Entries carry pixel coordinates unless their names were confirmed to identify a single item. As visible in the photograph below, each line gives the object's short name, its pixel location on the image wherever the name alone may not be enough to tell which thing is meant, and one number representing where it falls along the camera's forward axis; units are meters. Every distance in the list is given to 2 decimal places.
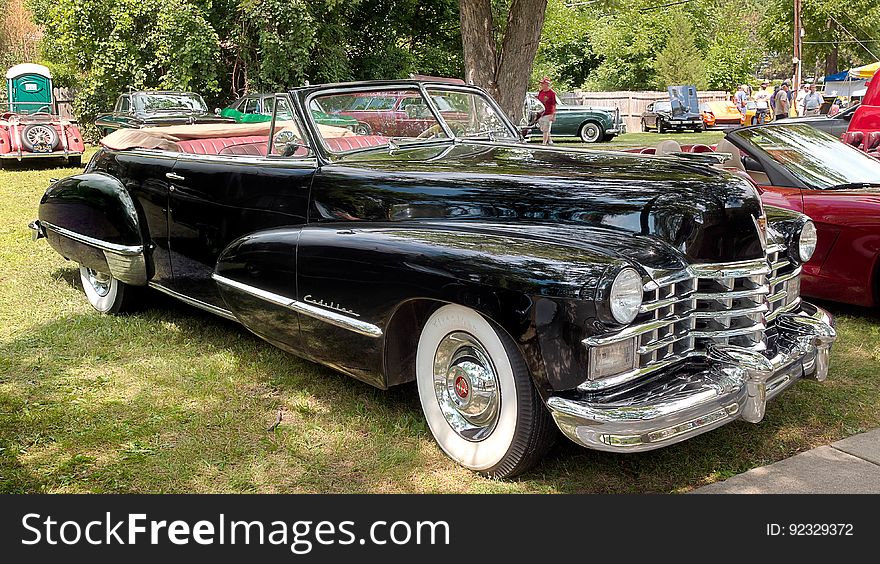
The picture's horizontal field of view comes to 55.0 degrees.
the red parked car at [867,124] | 8.80
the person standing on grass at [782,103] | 23.84
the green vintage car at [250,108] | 16.09
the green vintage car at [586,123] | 25.00
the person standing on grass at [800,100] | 28.35
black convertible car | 3.12
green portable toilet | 19.28
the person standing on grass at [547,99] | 20.31
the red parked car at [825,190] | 5.61
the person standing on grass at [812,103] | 27.48
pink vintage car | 15.85
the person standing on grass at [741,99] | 30.84
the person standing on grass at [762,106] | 27.94
